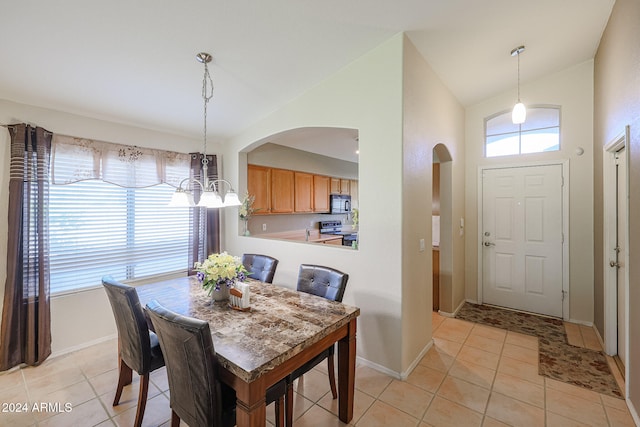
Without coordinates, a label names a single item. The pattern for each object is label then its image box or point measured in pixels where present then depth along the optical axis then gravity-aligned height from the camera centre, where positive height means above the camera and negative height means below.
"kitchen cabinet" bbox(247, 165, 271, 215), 4.29 +0.46
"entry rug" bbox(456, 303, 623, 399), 2.32 -1.40
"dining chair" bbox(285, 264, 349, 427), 1.86 -0.60
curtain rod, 2.53 +0.83
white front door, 3.62 -0.32
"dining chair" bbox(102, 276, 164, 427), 1.73 -0.80
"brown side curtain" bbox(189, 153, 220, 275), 3.88 -0.16
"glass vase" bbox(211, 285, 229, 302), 2.03 -0.59
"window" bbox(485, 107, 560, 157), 3.65 +1.15
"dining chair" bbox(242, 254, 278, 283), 2.78 -0.55
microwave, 6.09 +0.27
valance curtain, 2.85 +0.61
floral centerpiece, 1.95 -0.43
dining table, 1.24 -0.67
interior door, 2.47 -0.30
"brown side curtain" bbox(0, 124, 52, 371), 2.49 -0.39
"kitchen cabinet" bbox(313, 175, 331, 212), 5.59 +0.47
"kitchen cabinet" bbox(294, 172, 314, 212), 5.16 +0.45
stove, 5.39 -0.34
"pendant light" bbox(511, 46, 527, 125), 2.83 +1.10
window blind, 2.86 -0.16
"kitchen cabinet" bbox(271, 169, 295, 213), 4.66 +0.43
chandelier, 2.01 +0.12
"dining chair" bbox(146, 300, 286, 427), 1.23 -0.76
